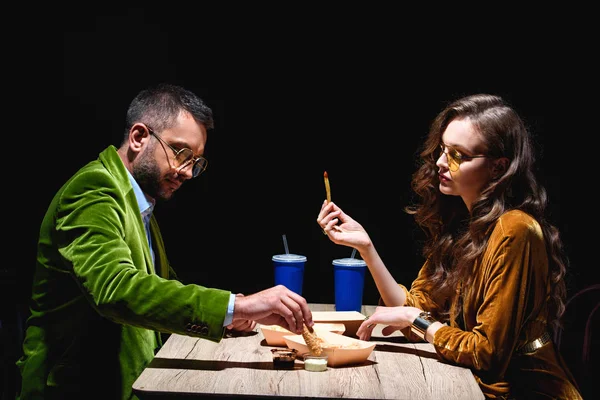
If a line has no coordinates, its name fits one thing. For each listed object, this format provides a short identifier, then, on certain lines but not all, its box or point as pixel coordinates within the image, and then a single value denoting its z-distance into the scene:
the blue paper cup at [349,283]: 2.77
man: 1.96
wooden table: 1.81
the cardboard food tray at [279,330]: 2.28
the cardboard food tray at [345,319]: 2.46
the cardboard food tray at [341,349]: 2.04
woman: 2.16
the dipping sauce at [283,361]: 2.04
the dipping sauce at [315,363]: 2.00
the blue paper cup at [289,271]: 2.72
